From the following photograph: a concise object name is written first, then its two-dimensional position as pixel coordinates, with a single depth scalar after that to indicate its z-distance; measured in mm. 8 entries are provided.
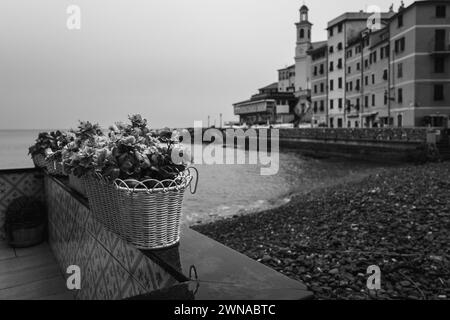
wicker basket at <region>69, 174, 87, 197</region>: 3353
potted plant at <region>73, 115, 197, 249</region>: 1979
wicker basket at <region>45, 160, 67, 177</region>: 4615
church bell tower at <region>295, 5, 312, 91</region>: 82688
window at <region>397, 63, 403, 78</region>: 39469
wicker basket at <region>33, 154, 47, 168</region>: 5473
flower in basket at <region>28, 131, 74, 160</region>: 5376
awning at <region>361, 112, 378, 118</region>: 46344
